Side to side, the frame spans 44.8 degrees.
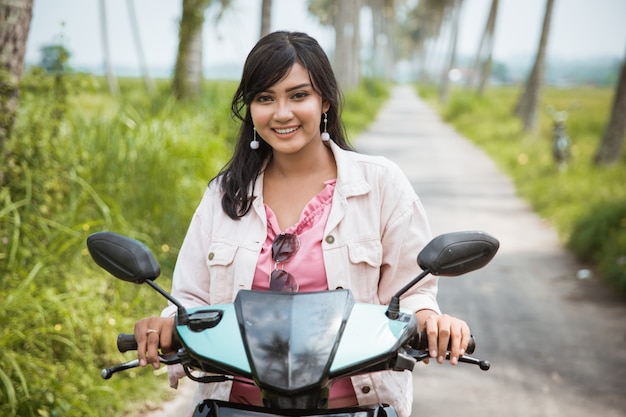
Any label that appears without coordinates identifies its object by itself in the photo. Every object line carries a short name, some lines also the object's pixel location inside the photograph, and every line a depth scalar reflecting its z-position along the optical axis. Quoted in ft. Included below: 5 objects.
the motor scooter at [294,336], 5.15
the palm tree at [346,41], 78.12
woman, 7.06
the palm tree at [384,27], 150.92
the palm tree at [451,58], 128.36
